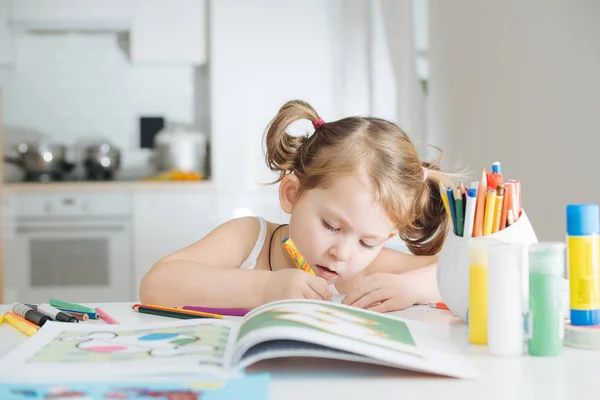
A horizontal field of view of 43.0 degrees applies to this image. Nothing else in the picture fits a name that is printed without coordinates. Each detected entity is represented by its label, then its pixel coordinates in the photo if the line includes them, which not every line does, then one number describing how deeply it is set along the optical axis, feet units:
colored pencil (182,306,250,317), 3.03
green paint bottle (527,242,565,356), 2.19
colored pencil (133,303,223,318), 2.84
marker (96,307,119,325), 2.87
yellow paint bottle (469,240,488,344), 2.41
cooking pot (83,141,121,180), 12.89
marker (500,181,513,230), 2.77
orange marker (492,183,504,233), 2.75
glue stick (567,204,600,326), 2.38
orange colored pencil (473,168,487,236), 2.74
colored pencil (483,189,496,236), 2.73
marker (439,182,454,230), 2.90
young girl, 3.24
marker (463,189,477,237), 2.77
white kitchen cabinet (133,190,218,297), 12.17
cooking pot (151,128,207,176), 12.94
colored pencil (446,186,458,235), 2.87
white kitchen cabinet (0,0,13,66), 12.89
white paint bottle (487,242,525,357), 2.19
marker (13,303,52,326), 2.79
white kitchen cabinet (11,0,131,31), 12.93
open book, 1.96
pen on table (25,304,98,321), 2.95
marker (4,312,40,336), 2.68
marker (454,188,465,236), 2.84
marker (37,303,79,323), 2.81
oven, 12.07
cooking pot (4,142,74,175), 12.81
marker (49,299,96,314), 3.02
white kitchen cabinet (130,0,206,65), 12.92
